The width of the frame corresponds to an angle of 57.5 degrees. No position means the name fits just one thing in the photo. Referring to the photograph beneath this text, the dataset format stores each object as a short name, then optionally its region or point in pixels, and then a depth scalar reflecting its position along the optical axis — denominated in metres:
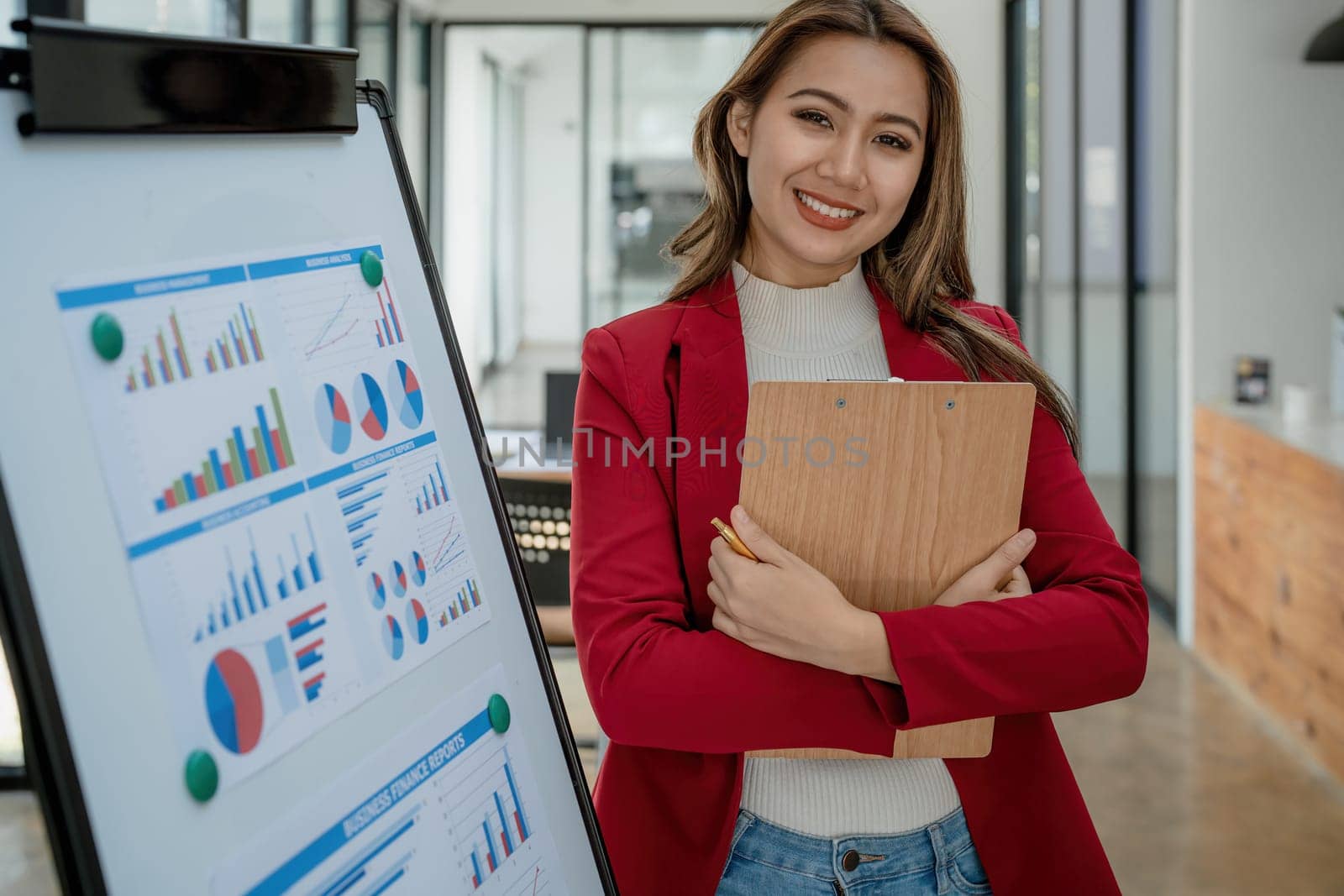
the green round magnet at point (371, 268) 0.93
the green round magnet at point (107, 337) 0.67
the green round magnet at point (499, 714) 0.97
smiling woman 1.02
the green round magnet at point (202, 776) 0.68
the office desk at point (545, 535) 2.99
